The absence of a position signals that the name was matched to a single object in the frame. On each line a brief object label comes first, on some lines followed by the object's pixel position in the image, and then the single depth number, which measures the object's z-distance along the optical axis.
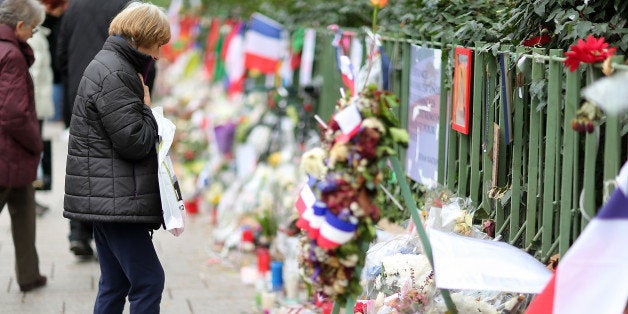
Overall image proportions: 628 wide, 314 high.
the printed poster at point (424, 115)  9.79
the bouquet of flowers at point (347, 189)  5.99
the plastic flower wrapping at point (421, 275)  7.19
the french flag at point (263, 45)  15.60
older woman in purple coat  10.08
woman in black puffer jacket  7.59
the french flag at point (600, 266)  5.64
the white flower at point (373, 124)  5.98
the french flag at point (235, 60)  17.69
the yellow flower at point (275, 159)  13.53
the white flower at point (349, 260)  6.12
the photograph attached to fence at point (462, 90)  8.62
